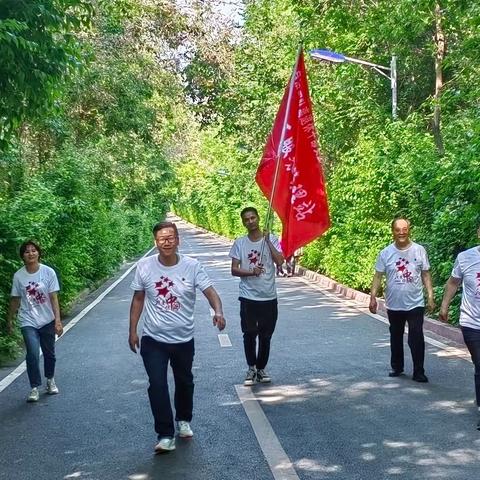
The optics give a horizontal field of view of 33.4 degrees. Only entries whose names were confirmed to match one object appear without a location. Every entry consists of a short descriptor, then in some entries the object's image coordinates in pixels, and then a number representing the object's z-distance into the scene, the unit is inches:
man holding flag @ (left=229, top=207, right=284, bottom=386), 324.8
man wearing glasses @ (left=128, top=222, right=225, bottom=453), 235.8
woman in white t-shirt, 325.7
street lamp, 712.4
